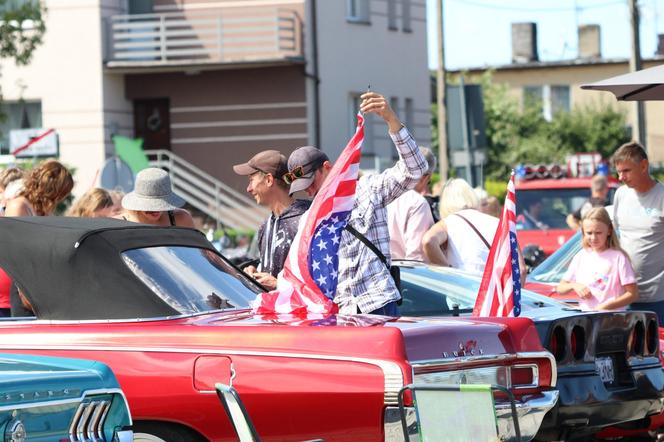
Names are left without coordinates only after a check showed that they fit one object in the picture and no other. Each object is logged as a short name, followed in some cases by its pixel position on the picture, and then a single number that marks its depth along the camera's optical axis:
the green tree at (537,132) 96.16
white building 57.25
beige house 102.62
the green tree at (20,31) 44.85
